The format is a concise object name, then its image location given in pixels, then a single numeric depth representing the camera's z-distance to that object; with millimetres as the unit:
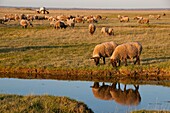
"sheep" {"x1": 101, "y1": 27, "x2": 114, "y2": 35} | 39947
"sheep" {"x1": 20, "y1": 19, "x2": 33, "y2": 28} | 50225
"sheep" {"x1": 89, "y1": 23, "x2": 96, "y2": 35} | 40866
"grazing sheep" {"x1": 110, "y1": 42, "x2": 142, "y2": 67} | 20688
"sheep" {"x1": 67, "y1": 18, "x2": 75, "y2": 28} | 53312
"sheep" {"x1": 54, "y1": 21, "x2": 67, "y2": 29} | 49359
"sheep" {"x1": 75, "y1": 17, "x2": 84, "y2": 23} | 65688
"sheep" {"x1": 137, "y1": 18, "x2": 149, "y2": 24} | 62216
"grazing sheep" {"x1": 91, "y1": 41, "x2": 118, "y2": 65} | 21750
